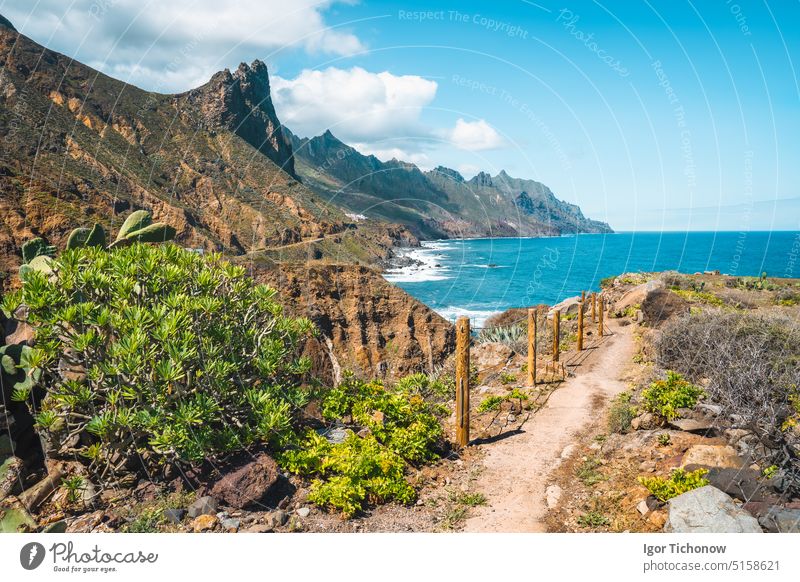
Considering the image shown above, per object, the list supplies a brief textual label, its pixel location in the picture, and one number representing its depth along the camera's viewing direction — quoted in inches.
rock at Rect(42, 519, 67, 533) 181.2
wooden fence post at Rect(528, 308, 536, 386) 453.1
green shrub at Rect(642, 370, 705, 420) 317.7
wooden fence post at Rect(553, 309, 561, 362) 527.8
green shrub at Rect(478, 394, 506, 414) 380.5
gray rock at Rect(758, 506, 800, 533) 182.4
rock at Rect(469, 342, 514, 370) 566.3
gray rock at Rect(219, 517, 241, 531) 199.9
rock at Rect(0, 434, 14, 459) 212.5
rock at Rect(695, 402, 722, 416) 304.8
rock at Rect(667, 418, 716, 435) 292.5
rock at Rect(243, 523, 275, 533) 202.4
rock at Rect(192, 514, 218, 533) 199.2
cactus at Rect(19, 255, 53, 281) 225.3
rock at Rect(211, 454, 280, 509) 211.6
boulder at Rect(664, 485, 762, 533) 188.5
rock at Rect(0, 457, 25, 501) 210.1
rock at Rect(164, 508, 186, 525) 200.7
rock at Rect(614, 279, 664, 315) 822.3
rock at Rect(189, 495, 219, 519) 204.5
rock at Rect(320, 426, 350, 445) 273.0
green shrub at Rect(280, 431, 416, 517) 219.8
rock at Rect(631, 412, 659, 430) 324.8
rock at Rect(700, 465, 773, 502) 206.4
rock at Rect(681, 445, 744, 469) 244.7
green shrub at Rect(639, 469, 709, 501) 216.7
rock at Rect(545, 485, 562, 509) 247.0
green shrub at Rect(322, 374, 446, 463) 276.5
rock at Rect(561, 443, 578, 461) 308.9
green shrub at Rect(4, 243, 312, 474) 191.8
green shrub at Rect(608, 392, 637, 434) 336.5
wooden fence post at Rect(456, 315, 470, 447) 296.5
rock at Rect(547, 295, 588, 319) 940.6
